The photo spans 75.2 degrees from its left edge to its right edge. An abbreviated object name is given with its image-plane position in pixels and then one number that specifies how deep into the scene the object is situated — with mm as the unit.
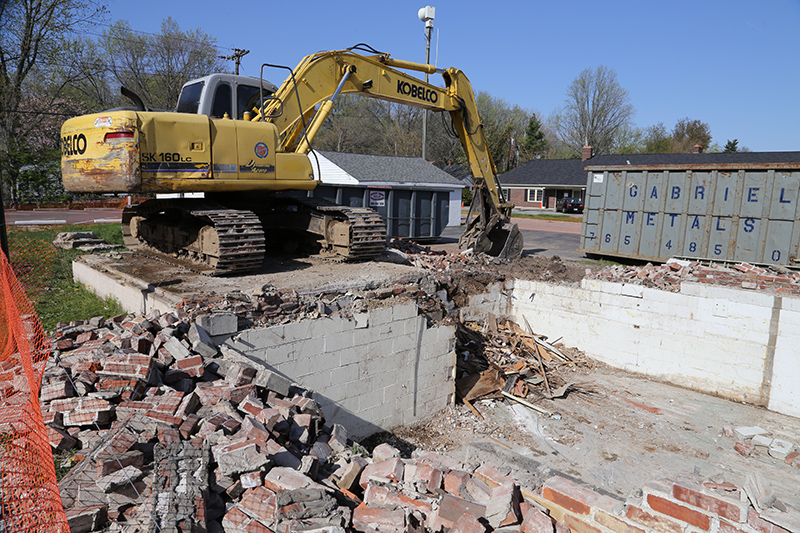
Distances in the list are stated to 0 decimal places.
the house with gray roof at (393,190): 16094
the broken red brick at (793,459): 6736
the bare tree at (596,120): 55688
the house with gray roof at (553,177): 38941
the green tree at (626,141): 56188
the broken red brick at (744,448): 7018
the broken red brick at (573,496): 3471
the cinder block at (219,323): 5762
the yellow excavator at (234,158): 7188
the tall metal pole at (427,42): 20422
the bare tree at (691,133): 59250
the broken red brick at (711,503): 3113
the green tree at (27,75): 23945
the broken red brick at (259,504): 3199
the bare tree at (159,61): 31516
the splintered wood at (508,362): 8578
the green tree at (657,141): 58406
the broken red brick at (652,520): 3240
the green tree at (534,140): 54812
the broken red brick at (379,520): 3223
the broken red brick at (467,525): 3236
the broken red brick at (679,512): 3160
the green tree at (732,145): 58000
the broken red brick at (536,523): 3352
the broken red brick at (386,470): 3855
